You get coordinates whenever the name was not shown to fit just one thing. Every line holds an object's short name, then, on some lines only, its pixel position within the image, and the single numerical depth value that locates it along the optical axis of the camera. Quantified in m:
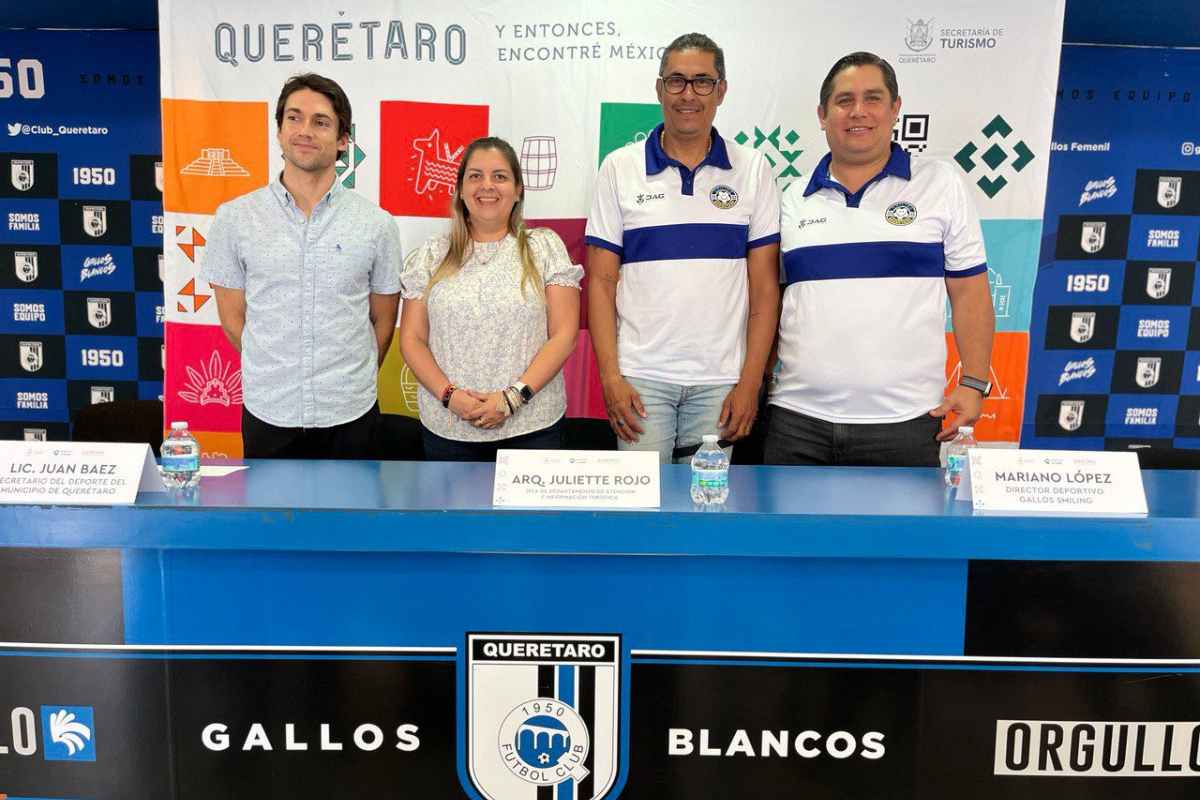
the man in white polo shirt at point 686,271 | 2.05
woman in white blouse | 1.96
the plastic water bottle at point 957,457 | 1.37
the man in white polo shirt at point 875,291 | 1.90
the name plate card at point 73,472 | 1.23
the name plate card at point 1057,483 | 1.21
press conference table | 1.22
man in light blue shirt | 2.03
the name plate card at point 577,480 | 1.24
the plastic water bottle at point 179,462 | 1.32
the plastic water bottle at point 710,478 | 1.27
